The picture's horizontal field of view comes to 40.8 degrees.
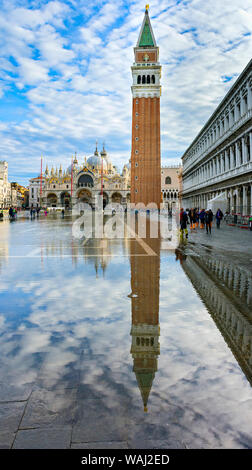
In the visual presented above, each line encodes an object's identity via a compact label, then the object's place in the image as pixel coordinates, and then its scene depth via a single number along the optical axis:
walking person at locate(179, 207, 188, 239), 18.62
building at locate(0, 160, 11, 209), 122.95
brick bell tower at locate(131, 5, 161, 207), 73.56
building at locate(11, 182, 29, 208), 146.73
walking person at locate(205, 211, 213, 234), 21.22
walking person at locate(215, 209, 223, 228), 26.23
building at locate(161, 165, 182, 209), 116.50
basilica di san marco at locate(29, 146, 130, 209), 116.88
